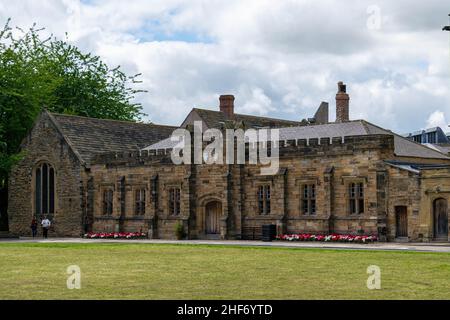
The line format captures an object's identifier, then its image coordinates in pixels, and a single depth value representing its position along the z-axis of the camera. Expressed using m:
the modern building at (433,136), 100.29
